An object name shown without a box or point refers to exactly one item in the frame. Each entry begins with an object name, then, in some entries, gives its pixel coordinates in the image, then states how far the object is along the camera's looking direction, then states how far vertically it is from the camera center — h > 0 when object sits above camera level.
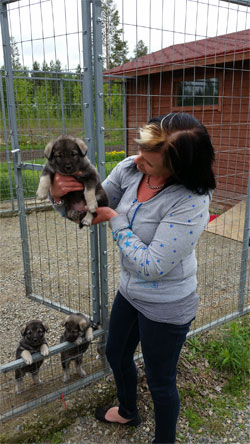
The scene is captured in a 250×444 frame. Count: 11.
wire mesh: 2.99 -1.05
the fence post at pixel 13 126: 3.81 -0.10
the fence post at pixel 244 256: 4.24 -1.61
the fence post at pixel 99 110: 2.61 +0.04
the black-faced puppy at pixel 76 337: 3.18 -1.85
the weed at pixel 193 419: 3.02 -2.45
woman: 1.93 -0.68
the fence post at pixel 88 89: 2.63 +0.19
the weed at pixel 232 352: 3.54 -2.30
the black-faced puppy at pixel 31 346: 3.07 -1.85
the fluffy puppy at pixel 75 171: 2.45 -0.36
